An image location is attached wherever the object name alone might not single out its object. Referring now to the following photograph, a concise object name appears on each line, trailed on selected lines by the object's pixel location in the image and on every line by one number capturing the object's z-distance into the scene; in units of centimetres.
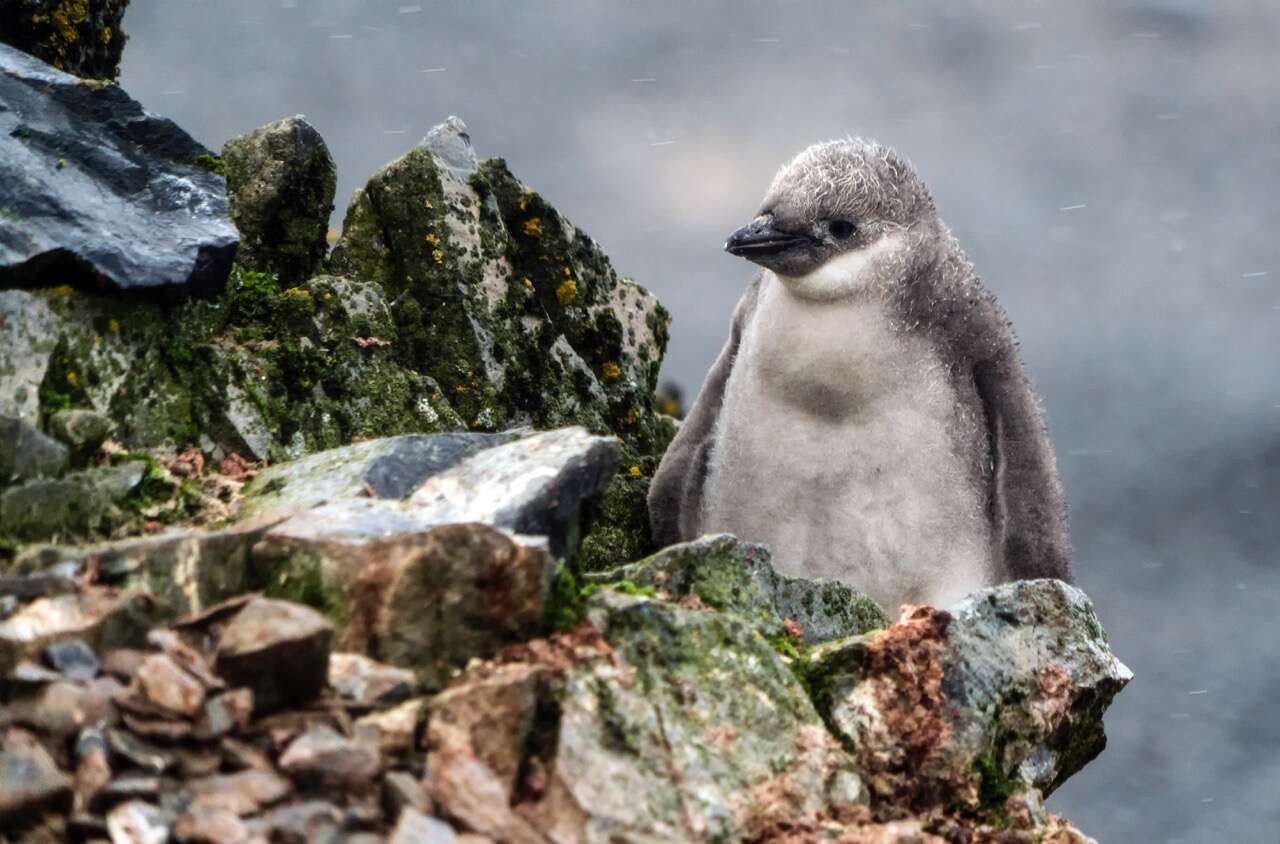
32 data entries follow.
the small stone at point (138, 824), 801
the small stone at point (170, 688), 865
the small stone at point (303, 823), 818
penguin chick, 1667
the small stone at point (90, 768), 819
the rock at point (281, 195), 1748
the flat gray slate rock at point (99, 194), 1334
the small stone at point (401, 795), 858
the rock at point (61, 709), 849
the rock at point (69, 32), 1803
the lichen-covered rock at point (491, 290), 1822
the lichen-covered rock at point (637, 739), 922
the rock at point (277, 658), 891
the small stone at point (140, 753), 839
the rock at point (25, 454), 1095
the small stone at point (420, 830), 828
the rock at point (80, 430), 1222
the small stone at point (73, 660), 888
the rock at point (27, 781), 797
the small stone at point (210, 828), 802
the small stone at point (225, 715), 862
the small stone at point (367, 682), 929
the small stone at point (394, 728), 898
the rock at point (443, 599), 975
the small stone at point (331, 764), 851
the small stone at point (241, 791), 827
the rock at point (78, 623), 895
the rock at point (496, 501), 1048
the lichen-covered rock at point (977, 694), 1190
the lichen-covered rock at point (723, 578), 1234
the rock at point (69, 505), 1070
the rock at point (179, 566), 995
